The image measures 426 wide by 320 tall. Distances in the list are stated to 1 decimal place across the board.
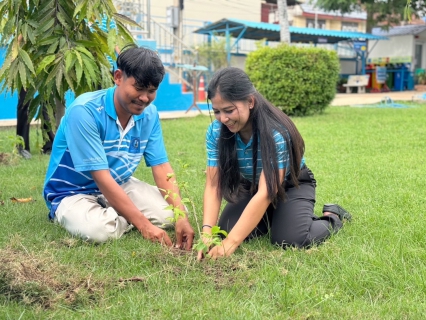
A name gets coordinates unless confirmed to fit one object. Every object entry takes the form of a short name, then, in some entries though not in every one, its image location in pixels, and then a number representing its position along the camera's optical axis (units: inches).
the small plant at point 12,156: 205.2
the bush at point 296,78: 438.9
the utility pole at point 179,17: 728.3
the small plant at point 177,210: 108.0
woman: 110.3
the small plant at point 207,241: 102.9
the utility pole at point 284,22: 576.4
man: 116.0
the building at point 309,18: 1256.8
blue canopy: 735.1
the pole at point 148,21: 540.7
